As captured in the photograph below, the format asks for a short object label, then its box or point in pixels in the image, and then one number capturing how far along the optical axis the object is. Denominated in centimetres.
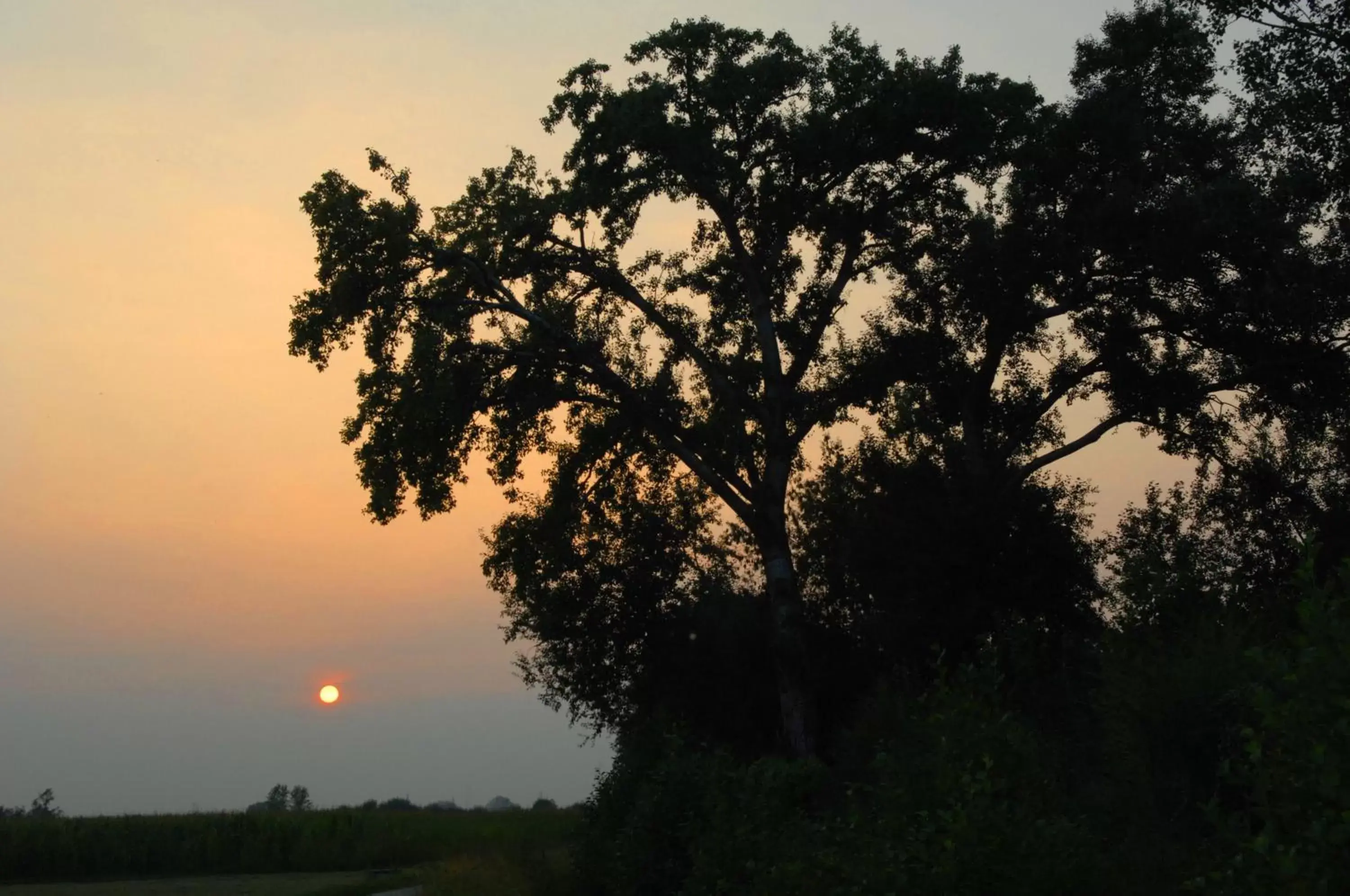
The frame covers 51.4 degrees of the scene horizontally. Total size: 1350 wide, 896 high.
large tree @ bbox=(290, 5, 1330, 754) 3123
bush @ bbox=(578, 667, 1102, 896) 1102
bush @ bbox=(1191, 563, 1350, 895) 679
